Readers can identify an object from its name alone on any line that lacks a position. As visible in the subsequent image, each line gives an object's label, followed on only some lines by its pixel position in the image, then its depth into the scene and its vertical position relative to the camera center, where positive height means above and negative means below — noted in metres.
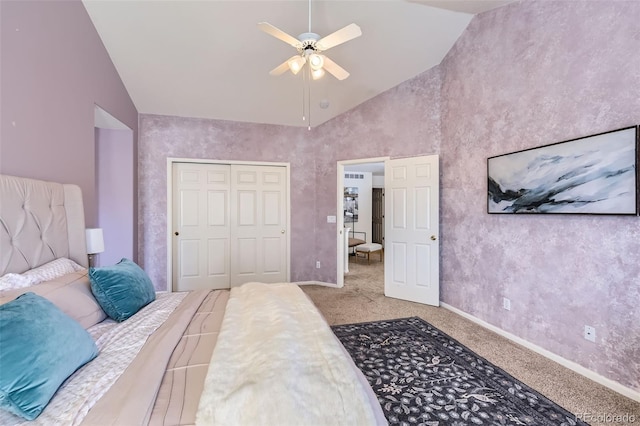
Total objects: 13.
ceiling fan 2.02 +1.31
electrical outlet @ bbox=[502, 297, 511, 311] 2.67 -0.92
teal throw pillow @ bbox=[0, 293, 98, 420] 0.85 -0.50
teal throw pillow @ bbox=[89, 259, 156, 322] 1.58 -0.48
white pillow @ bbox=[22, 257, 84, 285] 1.56 -0.37
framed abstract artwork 1.82 +0.27
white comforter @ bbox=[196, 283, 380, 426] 0.85 -0.60
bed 0.86 -0.60
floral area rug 1.63 -1.22
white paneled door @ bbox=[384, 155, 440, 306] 3.55 -0.26
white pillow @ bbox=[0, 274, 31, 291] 1.41 -0.37
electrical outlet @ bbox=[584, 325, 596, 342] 2.01 -0.91
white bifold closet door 4.09 -0.21
